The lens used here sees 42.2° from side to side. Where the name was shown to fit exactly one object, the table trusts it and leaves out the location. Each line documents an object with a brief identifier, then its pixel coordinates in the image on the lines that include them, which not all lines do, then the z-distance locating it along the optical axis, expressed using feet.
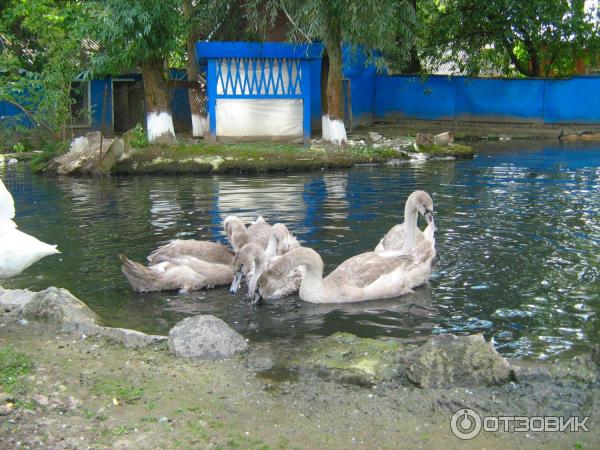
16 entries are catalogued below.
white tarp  76.79
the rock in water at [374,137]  81.93
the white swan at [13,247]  20.75
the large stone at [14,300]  23.71
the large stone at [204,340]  20.29
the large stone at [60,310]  22.28
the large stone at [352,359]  18.69
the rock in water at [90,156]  63.82
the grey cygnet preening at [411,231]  30.50
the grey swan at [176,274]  28.17
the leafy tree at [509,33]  95.20
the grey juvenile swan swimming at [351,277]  26.84
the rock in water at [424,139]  73.77
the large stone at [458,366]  18.12
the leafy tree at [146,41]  63.98
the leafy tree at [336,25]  64.85
